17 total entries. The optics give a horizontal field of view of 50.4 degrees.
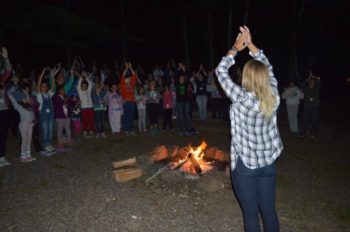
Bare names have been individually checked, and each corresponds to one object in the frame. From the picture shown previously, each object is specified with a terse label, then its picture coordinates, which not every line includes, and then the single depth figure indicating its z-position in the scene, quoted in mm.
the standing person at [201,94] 15719
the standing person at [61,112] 10742
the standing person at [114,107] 12812
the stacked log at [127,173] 7609
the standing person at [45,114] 10180
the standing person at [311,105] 13000
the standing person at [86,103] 12156
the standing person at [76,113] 11600
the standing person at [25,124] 8993
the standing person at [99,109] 12602
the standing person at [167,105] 13695
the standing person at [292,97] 13836
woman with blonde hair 3566
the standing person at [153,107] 13602
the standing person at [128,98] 13086
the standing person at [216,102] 16656
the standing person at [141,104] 13484
